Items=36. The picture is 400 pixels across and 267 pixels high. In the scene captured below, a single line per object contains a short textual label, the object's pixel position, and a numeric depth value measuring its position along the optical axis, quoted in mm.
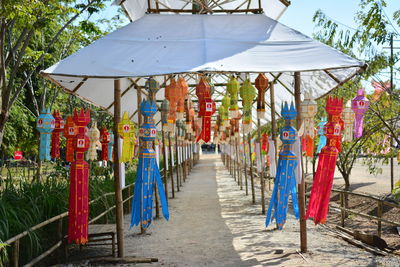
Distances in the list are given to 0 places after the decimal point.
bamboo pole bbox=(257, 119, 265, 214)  8652
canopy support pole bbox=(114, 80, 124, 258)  5055
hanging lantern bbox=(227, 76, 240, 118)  5875
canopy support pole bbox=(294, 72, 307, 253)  5170
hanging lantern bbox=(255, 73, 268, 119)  5977
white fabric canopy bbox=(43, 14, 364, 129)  4375
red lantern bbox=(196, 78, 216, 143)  5465
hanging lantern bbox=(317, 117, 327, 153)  5738
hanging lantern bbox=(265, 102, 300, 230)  5559
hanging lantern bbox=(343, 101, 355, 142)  5234
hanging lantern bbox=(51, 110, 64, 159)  5582
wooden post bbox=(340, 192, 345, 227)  7379
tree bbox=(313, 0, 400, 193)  6203
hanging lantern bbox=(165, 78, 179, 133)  5960
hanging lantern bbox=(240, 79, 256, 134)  5805
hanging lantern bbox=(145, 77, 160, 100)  5966
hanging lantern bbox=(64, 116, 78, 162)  5121
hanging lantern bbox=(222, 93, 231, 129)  7012
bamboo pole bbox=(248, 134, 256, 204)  10423
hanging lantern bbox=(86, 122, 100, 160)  5926
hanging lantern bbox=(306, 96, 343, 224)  5145
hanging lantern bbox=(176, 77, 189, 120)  5969
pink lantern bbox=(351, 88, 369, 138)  5227
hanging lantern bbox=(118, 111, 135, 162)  5418
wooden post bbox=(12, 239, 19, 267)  3701
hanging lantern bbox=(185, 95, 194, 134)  8609
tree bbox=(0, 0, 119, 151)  6078
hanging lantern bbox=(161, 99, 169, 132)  6449
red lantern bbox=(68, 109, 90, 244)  4832
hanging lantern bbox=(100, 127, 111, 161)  7075
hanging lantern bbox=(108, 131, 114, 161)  7266
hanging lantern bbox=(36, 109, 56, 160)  5254
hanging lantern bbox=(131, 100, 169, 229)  5516
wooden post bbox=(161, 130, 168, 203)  9759
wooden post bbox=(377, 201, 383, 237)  6098
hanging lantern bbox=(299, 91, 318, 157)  5523
